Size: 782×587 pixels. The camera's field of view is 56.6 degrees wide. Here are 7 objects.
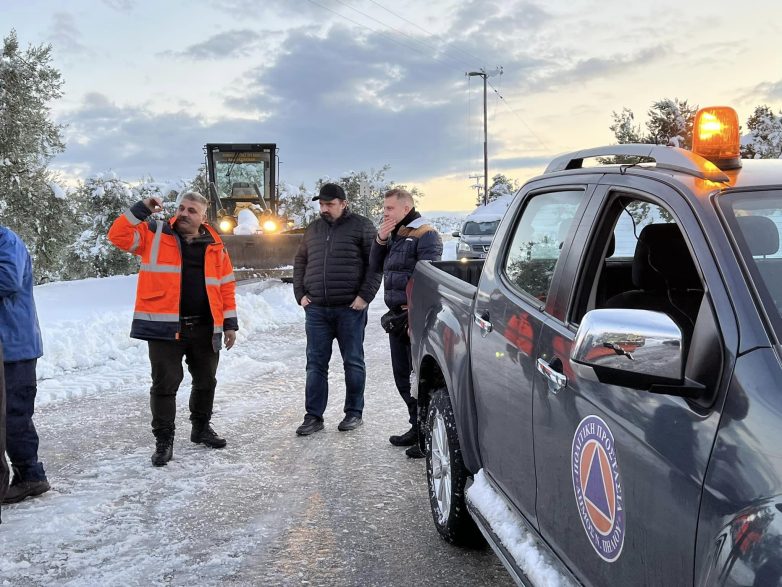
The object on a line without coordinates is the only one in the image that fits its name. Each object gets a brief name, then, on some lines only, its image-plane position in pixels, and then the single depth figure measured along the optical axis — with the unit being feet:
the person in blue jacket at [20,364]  13.58
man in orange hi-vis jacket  16.46
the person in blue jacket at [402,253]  17.28
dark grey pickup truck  4.87
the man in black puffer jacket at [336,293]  19.13
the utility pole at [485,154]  135.44
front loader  58.23
